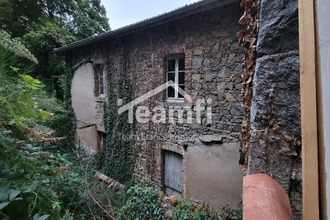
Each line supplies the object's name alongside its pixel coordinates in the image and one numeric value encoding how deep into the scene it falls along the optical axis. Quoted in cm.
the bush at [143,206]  375
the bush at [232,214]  337
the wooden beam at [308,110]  53
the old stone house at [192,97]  375
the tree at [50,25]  942
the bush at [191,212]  344
